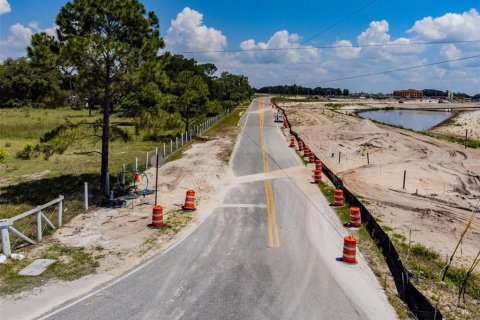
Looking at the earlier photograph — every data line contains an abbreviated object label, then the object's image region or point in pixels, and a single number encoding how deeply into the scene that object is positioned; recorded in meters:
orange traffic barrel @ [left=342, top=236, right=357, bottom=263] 13.56
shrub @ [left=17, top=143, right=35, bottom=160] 33.10
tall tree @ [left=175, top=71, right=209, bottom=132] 44.02
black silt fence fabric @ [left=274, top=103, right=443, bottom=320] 10.21
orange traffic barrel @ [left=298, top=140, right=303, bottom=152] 38.41
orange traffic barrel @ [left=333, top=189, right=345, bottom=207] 20.56
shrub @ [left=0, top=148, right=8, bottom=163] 31.88
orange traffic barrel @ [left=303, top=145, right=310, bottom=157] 34.99
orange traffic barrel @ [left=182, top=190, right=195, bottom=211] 19.86
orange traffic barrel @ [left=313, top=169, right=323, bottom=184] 25.80
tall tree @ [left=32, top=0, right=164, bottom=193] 19.88
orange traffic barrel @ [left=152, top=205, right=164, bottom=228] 17.06
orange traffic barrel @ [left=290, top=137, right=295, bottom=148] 41.12
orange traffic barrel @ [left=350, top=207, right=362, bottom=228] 17.38
